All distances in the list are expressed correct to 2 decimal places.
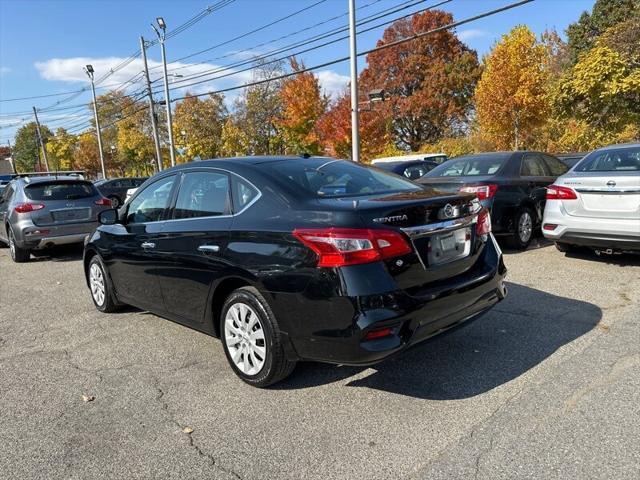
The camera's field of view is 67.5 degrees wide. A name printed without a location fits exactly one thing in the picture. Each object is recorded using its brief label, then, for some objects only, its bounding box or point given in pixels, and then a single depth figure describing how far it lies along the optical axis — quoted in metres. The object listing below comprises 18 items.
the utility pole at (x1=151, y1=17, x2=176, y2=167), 28.12
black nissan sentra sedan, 2.78
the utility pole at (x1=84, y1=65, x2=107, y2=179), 39.77
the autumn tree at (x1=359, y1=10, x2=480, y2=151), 34.97
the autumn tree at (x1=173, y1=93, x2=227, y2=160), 43.88
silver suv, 8.59
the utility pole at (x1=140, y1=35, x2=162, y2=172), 29.52
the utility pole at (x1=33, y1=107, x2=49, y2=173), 58.08
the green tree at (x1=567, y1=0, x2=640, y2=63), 34.38
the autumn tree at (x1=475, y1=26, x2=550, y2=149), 23.64
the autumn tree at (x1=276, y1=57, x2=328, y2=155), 34.22
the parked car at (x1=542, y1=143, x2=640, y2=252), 5.61
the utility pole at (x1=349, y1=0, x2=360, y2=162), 15.60
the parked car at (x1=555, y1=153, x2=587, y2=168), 12.20
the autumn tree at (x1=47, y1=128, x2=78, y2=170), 66.94
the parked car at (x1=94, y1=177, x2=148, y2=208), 21.25
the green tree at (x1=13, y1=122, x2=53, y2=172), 87.62
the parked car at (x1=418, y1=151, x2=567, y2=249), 7.19
